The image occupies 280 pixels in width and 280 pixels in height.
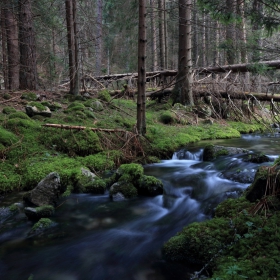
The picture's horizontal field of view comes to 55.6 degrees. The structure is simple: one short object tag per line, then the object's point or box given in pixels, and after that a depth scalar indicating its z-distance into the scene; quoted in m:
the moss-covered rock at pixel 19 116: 7.25
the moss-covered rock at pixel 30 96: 9.58
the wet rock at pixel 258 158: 6.55
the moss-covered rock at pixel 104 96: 11.88
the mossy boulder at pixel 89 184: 5.42
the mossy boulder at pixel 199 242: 3.12
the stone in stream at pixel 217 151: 7.51
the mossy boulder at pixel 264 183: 3.52
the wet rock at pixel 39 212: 4.36
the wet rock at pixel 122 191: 5.23
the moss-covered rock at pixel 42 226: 4.02
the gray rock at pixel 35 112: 7.84
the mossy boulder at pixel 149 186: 5.39
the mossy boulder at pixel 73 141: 6.74
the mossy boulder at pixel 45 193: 4.70
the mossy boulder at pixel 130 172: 5.46
